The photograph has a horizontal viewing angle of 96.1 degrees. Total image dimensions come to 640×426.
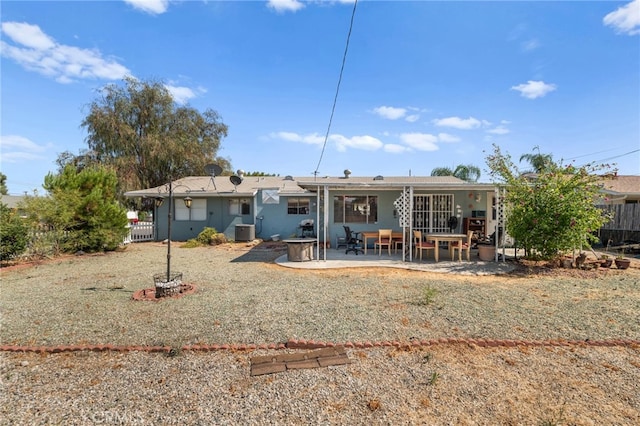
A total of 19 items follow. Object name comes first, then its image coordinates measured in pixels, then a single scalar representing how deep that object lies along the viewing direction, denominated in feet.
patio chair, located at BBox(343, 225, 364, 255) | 34.81
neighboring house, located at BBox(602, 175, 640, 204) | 48.29
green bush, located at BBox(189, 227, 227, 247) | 45.32
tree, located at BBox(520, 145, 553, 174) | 79.31
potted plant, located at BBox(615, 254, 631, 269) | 26.27
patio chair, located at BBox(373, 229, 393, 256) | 31.74
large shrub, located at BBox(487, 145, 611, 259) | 25.61
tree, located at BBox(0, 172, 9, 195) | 104.29
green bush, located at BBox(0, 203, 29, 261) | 27.96
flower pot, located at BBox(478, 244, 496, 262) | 29.96
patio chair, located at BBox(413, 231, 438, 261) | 29.82
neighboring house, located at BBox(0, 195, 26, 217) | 97.37
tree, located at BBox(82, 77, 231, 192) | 64.49
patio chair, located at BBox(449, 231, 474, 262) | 29.17
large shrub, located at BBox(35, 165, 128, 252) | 31.35
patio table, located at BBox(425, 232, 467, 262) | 29.06
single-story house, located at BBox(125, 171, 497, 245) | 37.76
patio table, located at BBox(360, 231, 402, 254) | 32.58
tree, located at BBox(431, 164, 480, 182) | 90.43
